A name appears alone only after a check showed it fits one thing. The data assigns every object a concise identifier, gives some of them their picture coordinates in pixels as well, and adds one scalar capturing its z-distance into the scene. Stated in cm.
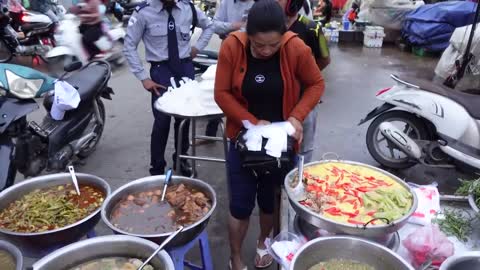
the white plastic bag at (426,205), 216
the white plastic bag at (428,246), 176
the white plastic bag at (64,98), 346
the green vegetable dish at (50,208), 197
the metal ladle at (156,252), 154
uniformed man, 331
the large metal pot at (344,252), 162
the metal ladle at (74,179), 220
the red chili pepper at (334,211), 190
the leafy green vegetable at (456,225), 206
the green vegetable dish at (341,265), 167
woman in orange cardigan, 192
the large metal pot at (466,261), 159
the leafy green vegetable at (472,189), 208
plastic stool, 197
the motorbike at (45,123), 305
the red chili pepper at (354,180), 215
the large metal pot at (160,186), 181
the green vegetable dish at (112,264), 161
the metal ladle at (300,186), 198
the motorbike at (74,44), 416
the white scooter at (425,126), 357
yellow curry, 186
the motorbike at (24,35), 735
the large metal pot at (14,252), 155
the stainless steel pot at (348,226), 170
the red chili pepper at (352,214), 188
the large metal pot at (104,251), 156
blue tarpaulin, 825
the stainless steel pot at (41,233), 179
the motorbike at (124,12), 989
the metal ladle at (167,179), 220
